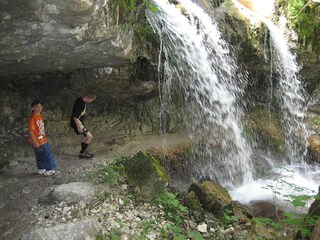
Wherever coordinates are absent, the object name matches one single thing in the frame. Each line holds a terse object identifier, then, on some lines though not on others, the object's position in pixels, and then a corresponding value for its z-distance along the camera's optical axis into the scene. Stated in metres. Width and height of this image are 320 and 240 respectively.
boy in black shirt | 7.52
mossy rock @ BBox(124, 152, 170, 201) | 6.26
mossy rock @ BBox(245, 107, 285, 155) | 11.34
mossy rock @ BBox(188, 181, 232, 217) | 6.40
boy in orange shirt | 6.62
